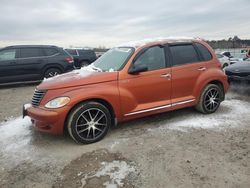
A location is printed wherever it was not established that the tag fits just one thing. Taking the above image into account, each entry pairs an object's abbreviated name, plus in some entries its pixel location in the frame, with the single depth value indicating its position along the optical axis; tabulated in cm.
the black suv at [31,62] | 757
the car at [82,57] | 1170
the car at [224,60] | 1286
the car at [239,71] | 554
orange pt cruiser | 318
